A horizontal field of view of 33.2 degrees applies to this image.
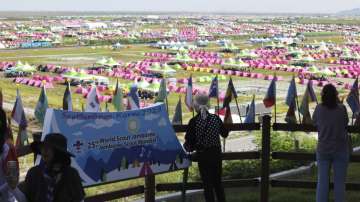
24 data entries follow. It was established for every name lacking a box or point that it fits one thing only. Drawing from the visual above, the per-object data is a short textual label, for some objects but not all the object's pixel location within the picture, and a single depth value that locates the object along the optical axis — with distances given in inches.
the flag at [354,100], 497.0
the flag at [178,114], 462.8
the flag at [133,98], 411.9
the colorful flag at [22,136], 315.9
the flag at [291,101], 438.0
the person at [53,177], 156.9
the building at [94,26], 6764.8
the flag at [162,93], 534.7
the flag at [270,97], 525.5
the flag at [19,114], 329.4
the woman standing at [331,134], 258.7
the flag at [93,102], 371.9
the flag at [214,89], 620.7
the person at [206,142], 259.8
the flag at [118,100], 470.9
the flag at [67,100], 354.3
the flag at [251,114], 502.3
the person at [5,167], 165.6
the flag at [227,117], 446.3
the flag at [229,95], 475.0
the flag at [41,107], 370.9
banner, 228.2
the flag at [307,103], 494.5
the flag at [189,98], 577.3
